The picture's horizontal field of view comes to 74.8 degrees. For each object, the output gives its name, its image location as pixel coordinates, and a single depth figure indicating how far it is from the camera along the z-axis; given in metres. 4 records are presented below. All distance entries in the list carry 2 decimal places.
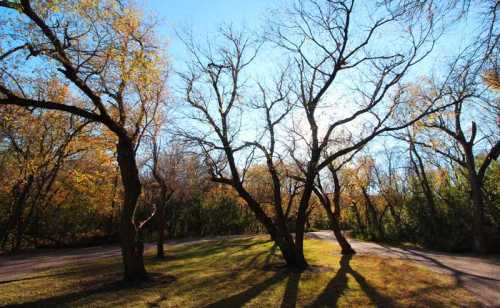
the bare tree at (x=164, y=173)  15.36
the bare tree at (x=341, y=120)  11.05
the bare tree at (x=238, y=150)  11.59
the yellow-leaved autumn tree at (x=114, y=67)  7.78
